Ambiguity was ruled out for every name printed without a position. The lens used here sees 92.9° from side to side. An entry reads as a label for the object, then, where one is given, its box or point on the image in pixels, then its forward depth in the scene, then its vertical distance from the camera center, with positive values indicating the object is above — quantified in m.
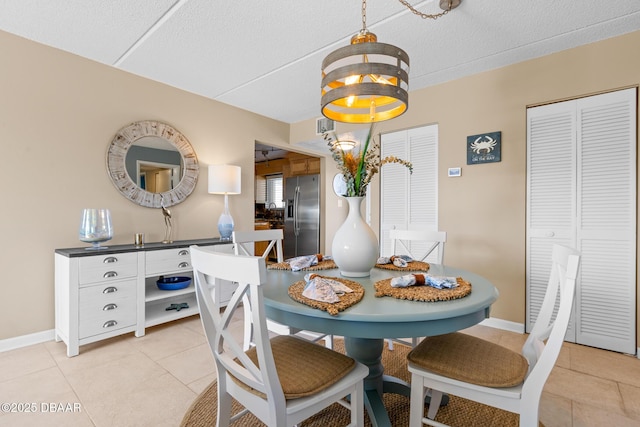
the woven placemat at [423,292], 1.16 -0.32
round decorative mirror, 2.91 +0.48
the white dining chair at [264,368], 0.95 -0.59
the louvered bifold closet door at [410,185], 3.29 +0.31
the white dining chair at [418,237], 2.24 -0.19
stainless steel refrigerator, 5.76 -0.08
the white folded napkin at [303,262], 1.75 -0.30
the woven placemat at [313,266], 1.77 -0.32
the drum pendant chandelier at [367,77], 1.39 +0.65
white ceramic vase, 1.50 -0.17
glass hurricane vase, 2.50 -0.14
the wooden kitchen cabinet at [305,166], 5.96 +0.93
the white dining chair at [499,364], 1.04 -0.59
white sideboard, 2.28 -0.64
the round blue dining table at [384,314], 1.02 -0.35
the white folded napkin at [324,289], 1.14 -0.31
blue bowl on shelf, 2.91 -0.70
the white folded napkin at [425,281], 1.29 -0.30
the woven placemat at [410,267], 1.75 -0.32
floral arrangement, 1.54 +0.22
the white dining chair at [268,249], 1.82 -0.29
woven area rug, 1.56 -1.07
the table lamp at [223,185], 3.38 +0.29
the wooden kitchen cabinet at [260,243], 6.22 -0.67
